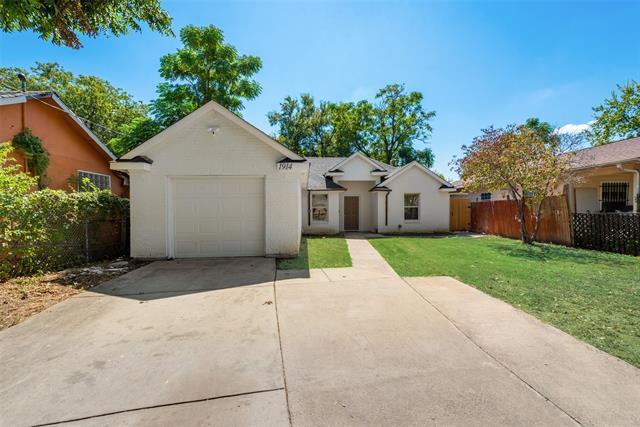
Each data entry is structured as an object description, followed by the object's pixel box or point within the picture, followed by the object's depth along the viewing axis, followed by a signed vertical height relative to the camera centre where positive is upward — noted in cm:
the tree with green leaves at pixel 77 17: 430 +364
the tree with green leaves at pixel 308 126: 3522 +1103
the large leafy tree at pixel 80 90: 2417 +1084
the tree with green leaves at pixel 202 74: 1850 +967
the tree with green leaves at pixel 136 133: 1620 +462
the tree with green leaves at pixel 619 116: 2322 +829
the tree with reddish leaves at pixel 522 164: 1077 +188
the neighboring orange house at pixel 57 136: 895 +292
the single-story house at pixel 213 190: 845 +67
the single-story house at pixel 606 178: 1168 +160
